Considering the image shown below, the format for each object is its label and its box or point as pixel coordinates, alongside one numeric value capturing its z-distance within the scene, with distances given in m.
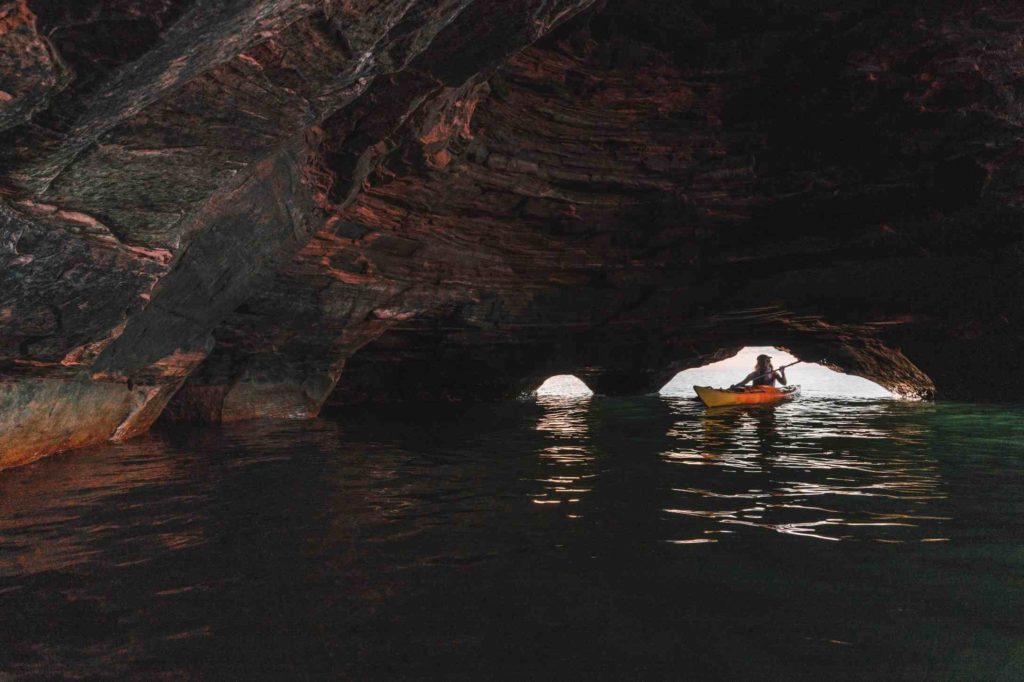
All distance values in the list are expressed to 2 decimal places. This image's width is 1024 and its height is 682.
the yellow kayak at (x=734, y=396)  14.87
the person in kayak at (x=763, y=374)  17.08
